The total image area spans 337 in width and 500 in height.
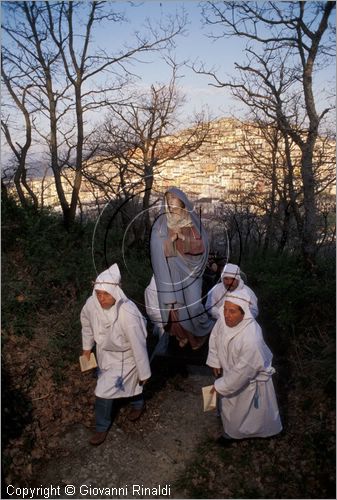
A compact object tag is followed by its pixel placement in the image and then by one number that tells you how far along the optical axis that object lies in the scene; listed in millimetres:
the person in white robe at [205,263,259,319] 4543
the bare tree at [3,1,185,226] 8438
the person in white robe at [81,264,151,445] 4230
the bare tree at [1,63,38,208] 8789
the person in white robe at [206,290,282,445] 3816
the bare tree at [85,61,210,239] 8742
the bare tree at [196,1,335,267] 7719
